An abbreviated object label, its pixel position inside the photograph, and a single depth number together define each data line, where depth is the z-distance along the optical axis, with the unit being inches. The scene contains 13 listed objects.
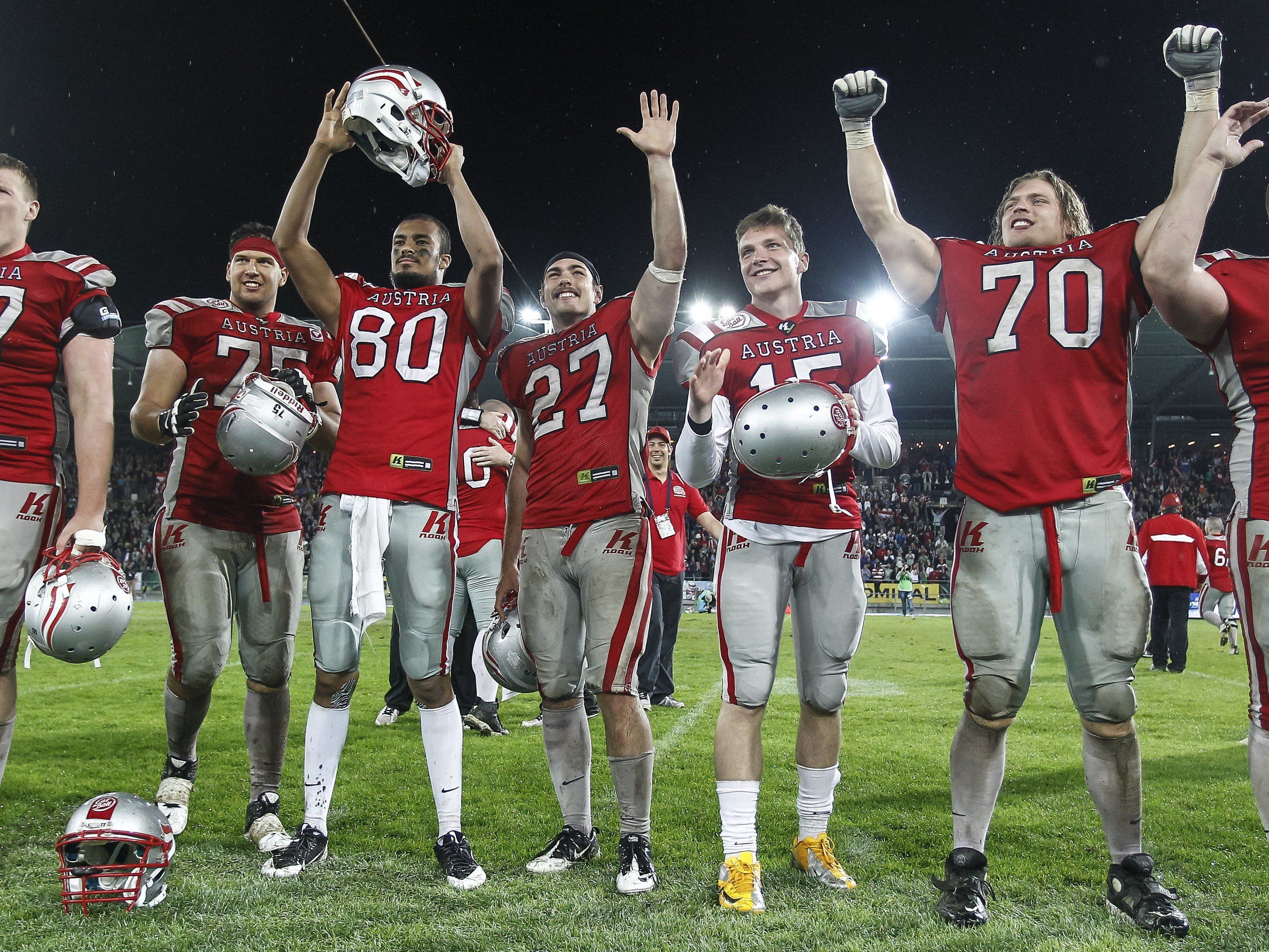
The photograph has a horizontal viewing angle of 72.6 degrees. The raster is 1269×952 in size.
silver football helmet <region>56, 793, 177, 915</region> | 113.7
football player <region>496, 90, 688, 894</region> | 136.1
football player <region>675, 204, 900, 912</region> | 131.8
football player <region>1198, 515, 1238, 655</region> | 437.4
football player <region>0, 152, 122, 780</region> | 132.4
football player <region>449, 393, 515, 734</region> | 258.8
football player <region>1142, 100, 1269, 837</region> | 112.1
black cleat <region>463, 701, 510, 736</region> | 256.8
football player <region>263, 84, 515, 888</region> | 137.9
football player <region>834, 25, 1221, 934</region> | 116.0
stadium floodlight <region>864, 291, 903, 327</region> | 951.8
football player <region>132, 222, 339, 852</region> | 154.6
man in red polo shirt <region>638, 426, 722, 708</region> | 295.4
